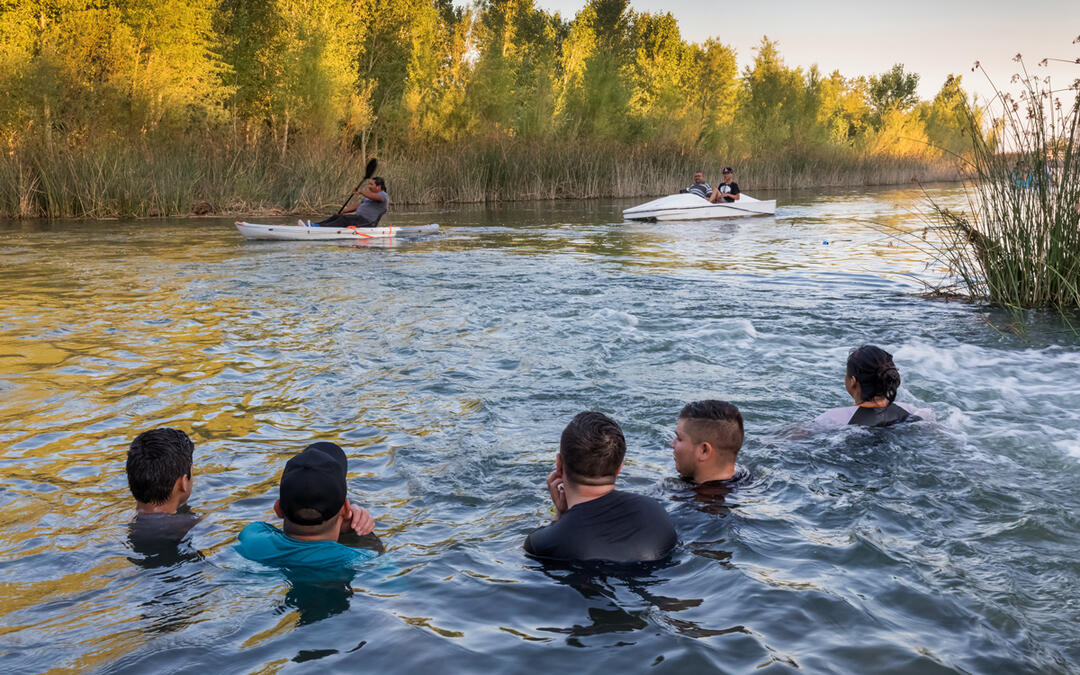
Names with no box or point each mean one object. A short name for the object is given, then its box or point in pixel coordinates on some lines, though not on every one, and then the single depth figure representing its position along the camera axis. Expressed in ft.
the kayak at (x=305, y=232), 65.82
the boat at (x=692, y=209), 86.84
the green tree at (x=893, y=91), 283.18
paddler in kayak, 68.28
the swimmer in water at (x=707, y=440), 17.65
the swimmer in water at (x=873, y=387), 20.81
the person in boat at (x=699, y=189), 89.35
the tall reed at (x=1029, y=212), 31.78
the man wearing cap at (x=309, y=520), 13.82
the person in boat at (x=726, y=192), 89.75
